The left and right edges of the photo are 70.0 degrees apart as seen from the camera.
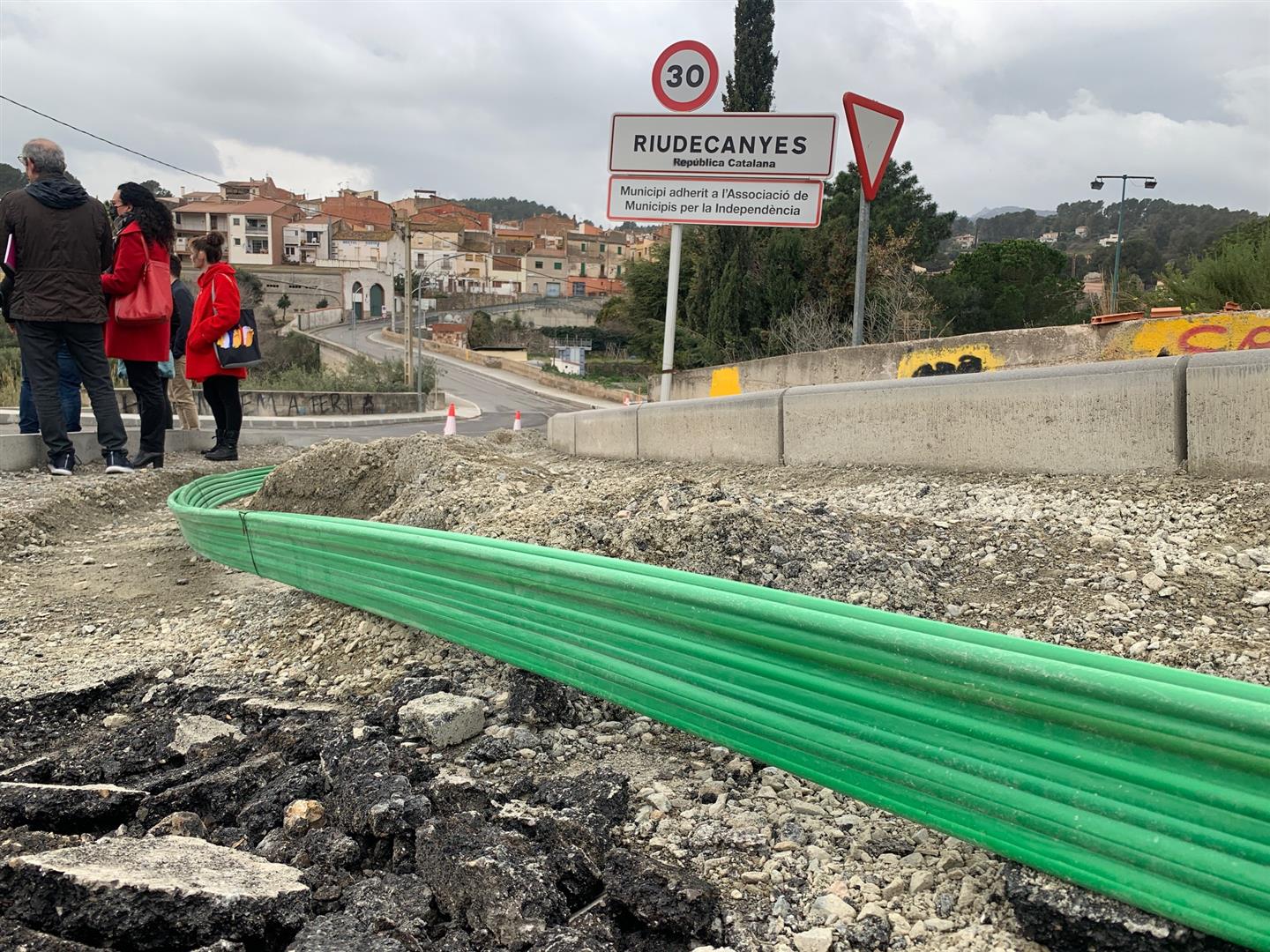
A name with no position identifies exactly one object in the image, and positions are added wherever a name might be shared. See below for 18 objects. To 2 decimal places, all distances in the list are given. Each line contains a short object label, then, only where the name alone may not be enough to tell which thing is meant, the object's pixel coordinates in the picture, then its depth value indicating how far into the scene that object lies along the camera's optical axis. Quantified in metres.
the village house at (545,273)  120.25
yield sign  7.00
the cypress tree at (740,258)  25.86
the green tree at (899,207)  32.72
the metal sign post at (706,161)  7.38
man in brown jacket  6.08
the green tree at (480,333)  79.59
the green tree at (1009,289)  31.97
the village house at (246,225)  98.50
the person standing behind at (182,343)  8.52
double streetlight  40.93
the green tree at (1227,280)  8.44
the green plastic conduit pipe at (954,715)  1.51
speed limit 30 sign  7.60
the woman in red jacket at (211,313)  7.57
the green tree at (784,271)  24.84
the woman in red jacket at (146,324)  6.69
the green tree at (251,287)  74.96
